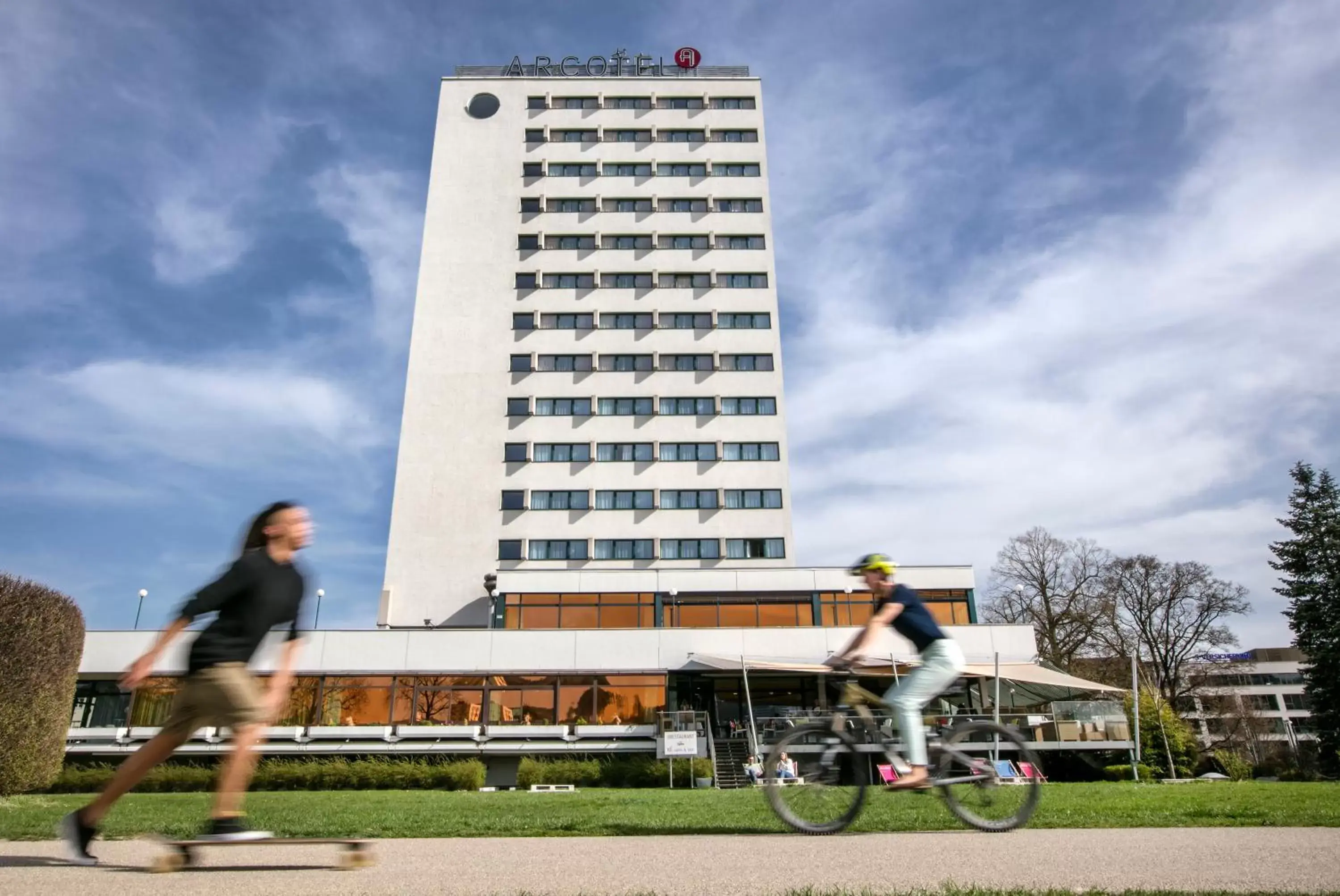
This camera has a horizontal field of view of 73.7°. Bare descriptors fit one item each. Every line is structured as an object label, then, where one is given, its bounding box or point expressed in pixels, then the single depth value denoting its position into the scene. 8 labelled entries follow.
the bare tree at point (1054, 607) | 47.75
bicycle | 6.75
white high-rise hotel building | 44.91
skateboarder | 4.89
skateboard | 4.82
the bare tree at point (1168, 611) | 48.34
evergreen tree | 36.91
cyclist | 6.54
